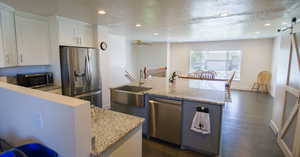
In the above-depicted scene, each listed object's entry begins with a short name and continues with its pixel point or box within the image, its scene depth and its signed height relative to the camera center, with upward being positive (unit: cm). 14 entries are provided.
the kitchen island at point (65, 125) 89 -47
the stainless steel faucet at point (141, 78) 328 -27
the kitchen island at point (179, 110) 215 -72
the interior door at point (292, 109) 206 -61
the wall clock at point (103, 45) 402 +54
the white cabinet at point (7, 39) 238 +42
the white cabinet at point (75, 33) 316 +74
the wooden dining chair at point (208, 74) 605 -30
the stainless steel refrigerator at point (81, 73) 298 -15
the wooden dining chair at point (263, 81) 608 -56
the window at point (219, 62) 707 +24
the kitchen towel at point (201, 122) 212 -77
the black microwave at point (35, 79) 279 -28
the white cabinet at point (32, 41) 275 +46
